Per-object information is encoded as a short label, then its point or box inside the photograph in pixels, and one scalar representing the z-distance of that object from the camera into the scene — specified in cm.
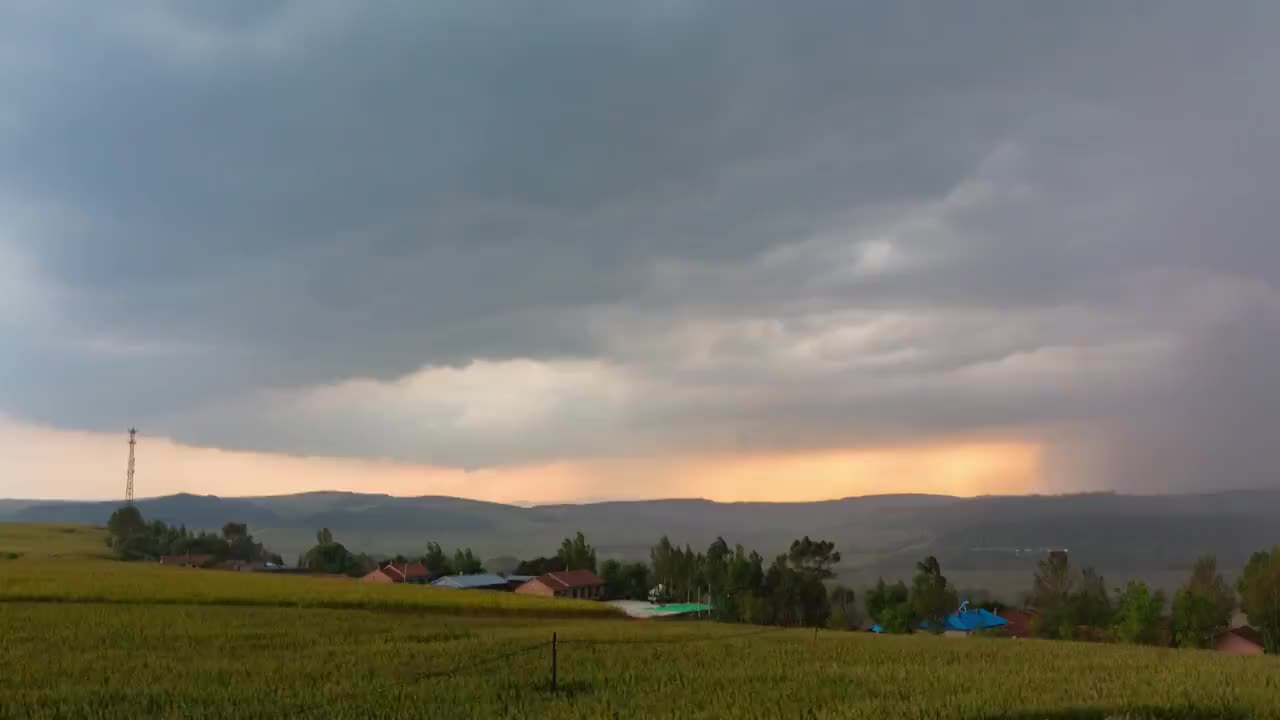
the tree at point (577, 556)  15725
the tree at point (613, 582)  14525
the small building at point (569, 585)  12900
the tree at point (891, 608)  10312
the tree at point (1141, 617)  8056
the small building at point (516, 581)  14099
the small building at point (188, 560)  14625
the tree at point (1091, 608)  9831
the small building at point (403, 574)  14338
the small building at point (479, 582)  12544
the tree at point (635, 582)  14608
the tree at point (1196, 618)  8400
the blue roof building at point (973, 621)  9612
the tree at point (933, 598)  10675
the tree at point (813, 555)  13925
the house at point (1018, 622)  10882
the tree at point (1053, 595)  9956
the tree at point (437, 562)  16888
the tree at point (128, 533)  14612
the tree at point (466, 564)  16238
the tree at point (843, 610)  12231
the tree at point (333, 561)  16875
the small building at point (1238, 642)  8869
